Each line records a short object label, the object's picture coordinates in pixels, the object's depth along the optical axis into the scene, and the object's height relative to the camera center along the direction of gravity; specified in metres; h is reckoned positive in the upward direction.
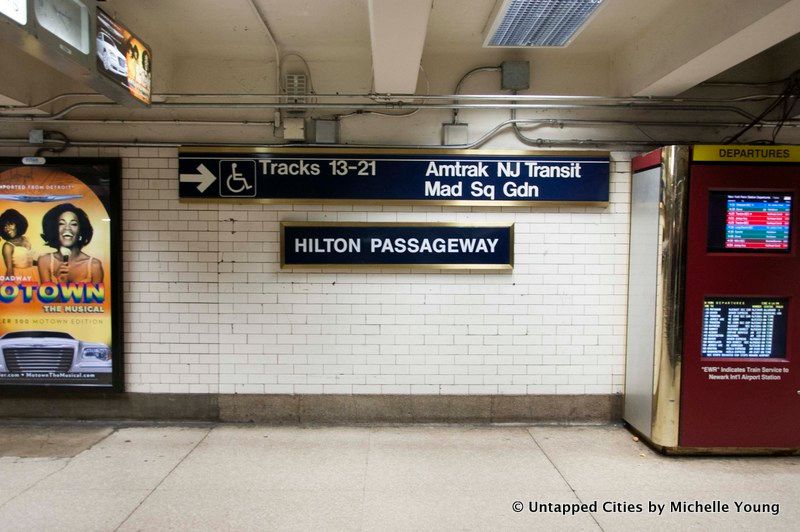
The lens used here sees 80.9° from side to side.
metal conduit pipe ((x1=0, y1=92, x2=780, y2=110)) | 4.17 +1.39
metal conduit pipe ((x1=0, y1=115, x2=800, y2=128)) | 4.50 +1.24
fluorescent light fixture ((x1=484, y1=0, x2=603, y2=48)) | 3.29 +1.74
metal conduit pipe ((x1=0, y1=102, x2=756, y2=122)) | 4.29 +1.31
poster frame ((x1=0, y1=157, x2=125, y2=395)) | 4.43 -0.30
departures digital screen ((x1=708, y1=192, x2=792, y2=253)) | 3.90 +0.29
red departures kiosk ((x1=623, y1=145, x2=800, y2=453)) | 3.88 -0.44
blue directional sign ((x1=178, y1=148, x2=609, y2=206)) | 4.45 +0.69
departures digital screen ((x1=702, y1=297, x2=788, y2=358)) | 3.93 -0.61
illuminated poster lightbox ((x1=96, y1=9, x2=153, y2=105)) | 2.99 +1.28
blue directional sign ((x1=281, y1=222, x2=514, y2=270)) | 4.48 +0.03
